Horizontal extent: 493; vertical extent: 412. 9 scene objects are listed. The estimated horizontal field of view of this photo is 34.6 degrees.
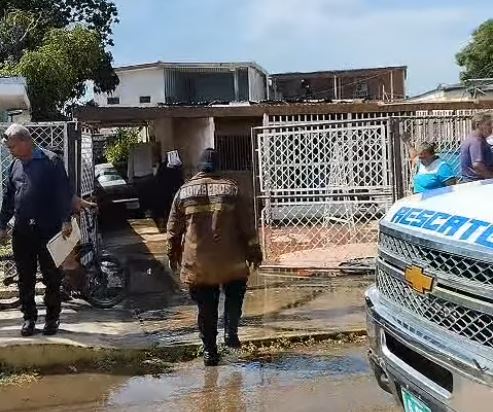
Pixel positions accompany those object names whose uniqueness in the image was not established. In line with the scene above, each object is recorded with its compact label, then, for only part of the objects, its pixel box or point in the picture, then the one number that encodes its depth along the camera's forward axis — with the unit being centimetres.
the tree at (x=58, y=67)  1983
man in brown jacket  602
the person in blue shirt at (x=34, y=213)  655
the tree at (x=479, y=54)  4203
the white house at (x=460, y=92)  2347
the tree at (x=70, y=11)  2855
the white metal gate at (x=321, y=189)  1158
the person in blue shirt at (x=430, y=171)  828
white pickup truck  301
